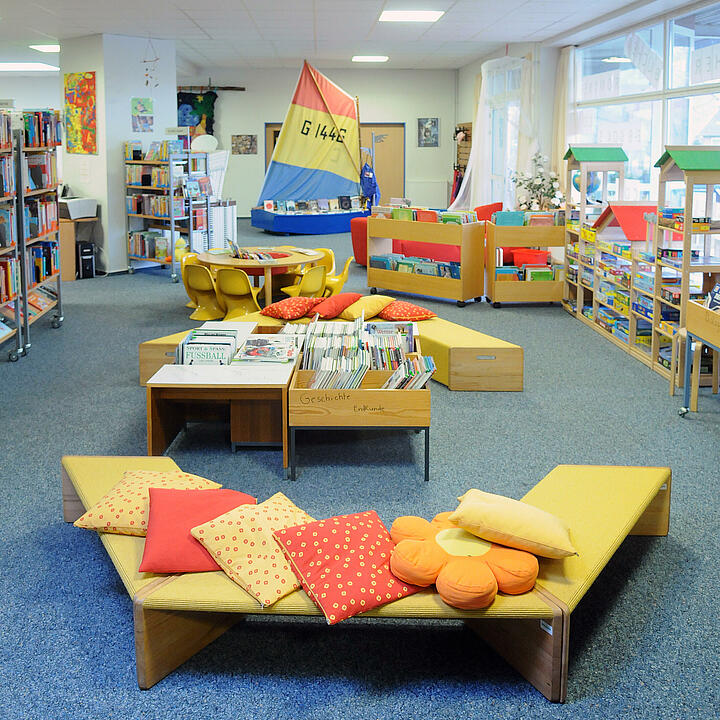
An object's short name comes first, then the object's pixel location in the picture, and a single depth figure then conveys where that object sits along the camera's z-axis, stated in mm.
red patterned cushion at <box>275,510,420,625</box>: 2496
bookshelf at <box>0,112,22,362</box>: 6293
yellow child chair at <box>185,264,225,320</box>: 7680
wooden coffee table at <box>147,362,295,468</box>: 4250
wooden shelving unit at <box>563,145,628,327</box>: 7902
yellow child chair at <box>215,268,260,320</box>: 7469
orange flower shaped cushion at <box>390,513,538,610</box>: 2461
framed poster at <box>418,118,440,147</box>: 17297
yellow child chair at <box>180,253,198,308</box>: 7926
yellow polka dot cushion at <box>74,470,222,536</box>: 2959
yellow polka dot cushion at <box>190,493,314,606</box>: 2580
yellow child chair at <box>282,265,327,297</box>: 7609
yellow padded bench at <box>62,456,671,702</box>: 2504
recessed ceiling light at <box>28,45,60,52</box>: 11797
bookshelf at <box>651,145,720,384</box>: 5492
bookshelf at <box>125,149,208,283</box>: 10109
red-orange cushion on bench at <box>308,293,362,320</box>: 6230
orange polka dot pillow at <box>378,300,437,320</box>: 6332
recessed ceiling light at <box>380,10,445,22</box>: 9133
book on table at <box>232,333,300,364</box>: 4668
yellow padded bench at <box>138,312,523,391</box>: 5672
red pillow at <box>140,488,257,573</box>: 2668
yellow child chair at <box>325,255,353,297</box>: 8188
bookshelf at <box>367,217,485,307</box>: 8641
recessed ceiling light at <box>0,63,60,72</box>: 14844
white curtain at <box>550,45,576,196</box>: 10727
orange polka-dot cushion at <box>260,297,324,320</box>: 6203
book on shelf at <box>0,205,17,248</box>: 6383
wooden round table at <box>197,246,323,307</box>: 7637
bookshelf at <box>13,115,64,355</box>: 6727
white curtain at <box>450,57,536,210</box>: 11281
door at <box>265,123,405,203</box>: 17500
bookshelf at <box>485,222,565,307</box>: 8609
